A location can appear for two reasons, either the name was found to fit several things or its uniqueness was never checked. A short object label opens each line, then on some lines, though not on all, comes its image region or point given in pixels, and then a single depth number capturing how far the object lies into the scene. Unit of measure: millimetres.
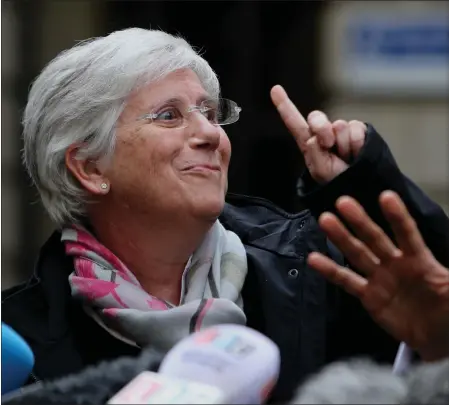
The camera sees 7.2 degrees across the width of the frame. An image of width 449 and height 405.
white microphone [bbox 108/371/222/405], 3246
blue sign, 7624
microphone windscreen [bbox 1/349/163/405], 3378
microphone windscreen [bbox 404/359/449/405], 3264
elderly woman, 3731
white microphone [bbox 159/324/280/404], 3276
